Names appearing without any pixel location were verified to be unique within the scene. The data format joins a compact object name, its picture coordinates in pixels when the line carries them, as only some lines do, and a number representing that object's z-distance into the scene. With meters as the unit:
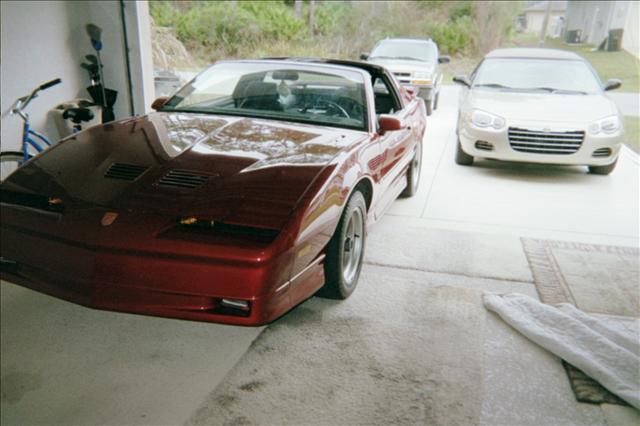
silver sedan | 6.20
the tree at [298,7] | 15.68
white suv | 9.89
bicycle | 4.13
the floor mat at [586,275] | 3.45
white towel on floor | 2.56
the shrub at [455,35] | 17.22
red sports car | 2.34
